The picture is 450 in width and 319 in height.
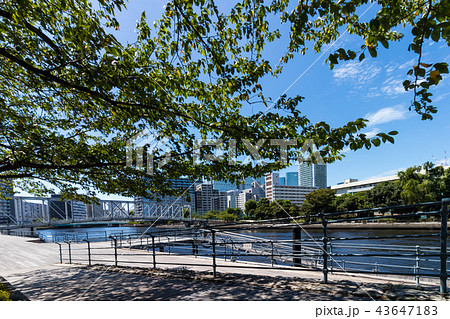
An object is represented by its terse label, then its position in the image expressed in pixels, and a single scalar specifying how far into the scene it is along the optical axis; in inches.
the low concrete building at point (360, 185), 3666.8
